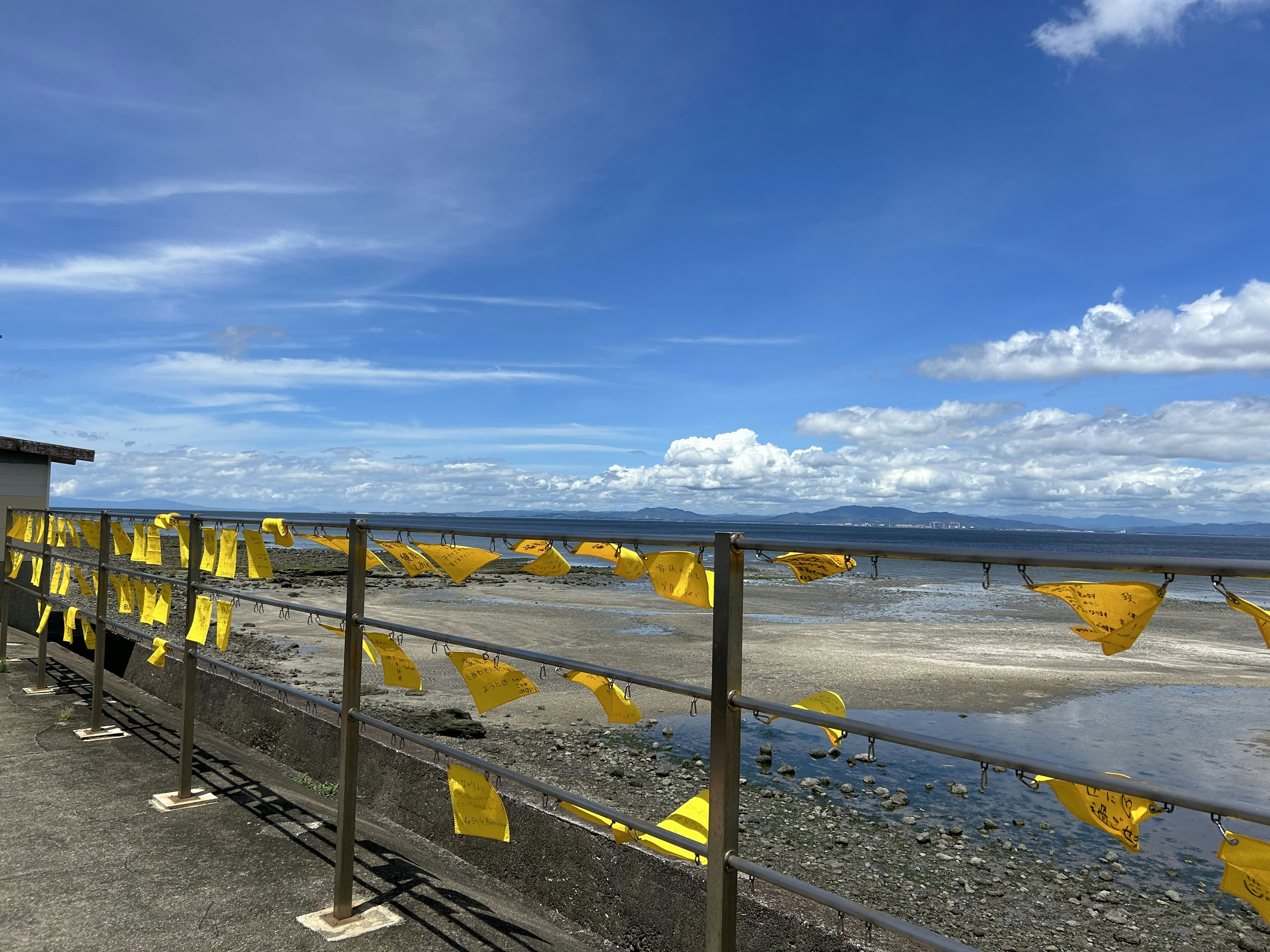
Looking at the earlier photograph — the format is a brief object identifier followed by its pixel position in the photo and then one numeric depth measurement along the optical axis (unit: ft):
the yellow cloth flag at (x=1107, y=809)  5.65
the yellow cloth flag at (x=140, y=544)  17.57
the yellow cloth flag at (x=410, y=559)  10.83
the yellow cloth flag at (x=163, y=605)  16.66
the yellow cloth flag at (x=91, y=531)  19.99
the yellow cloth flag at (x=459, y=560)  9.93
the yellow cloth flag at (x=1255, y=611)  4.71
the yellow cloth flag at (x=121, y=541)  18.88
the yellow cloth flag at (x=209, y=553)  14.88
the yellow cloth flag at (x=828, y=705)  7.43
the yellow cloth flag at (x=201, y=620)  14.89
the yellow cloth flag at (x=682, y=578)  7.52
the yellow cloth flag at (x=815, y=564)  7.27
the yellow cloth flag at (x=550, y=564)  8.85
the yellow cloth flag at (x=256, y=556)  13.32
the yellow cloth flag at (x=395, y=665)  11.00
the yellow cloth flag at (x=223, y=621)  14.33
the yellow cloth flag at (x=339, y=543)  11.78
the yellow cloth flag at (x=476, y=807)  9.81
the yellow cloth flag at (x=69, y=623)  21.61
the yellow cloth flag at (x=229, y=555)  14.05
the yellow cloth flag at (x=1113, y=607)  5.30
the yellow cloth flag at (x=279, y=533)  13.01
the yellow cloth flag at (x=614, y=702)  8.73
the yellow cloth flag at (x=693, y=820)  8.07
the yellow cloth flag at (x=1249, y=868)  5.08
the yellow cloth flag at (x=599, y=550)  8.48
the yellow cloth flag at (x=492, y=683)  9.71
